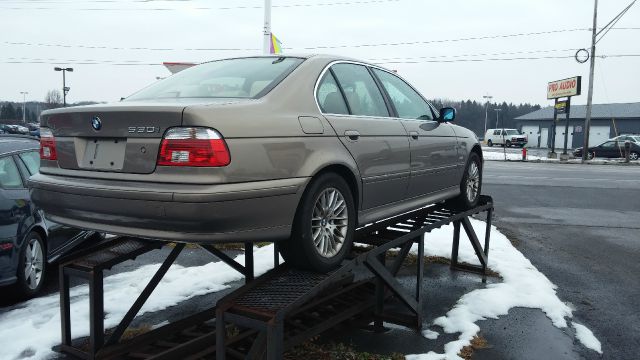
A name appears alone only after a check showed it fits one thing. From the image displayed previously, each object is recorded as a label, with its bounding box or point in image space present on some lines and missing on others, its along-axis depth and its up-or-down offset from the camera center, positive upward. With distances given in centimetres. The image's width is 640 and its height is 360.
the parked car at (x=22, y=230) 472 -103
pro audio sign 3285 +326
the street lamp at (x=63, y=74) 4549 +455
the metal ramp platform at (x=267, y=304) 296 -128
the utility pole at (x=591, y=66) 2952 +407
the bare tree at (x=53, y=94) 10359 +626
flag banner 1374 +232
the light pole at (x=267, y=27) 1422 +286
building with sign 5172 +131
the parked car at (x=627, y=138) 3215 -4
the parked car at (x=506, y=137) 5012 -28
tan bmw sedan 269 -18
